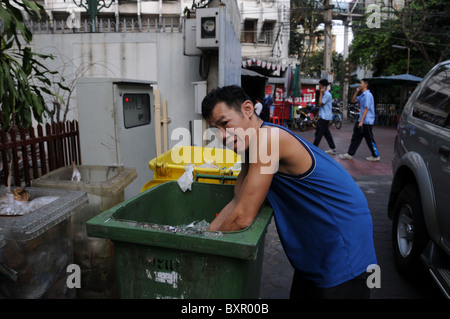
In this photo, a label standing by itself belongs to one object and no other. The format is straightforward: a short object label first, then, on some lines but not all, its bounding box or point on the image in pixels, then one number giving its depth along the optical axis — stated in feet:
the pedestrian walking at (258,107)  42.95
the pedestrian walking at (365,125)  26.22
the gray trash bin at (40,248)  6.48
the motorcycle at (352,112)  67.60
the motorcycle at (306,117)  50.11
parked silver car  8.48
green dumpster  4.89
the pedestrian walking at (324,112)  28.60
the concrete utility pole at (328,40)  57.16
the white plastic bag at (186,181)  8.05
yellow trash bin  10.10
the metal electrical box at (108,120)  11.82
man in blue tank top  5.49
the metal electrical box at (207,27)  17.71
